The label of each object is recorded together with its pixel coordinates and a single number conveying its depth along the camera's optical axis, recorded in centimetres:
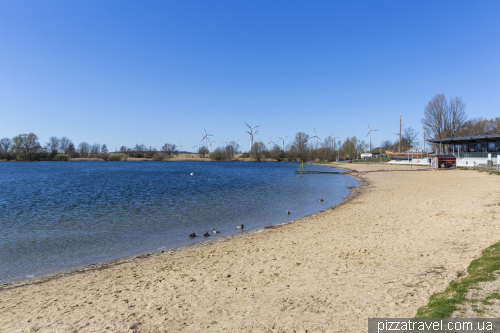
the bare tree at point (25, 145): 12562
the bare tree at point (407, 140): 11575
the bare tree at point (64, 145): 14988
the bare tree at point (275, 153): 14888
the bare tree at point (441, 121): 7073
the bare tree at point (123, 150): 16760
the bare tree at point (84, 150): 15305
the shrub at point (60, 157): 13562
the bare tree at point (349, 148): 13995
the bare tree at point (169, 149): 17775
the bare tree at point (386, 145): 15899
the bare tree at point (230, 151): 15660
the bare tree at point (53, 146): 13592
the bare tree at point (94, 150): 16419
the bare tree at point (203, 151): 16732
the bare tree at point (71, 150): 14550
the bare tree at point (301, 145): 14312
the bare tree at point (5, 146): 13175
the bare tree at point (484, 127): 8519
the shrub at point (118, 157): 14800
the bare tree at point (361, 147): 15600
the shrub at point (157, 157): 15312
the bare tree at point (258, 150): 14950
